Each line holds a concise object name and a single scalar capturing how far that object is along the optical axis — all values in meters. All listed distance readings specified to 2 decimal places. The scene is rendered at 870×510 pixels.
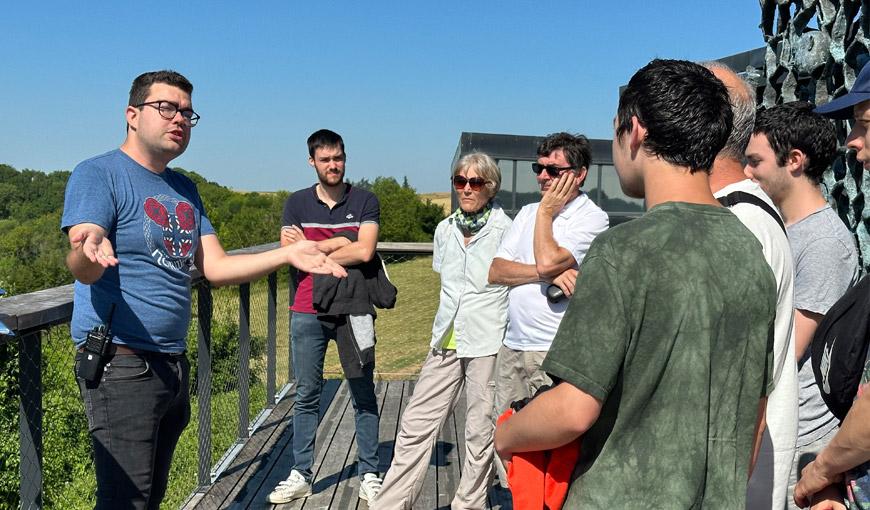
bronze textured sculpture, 3.28
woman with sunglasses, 3.87
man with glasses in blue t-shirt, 2.52
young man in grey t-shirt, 2.27
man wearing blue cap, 1.62
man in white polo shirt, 3.43
